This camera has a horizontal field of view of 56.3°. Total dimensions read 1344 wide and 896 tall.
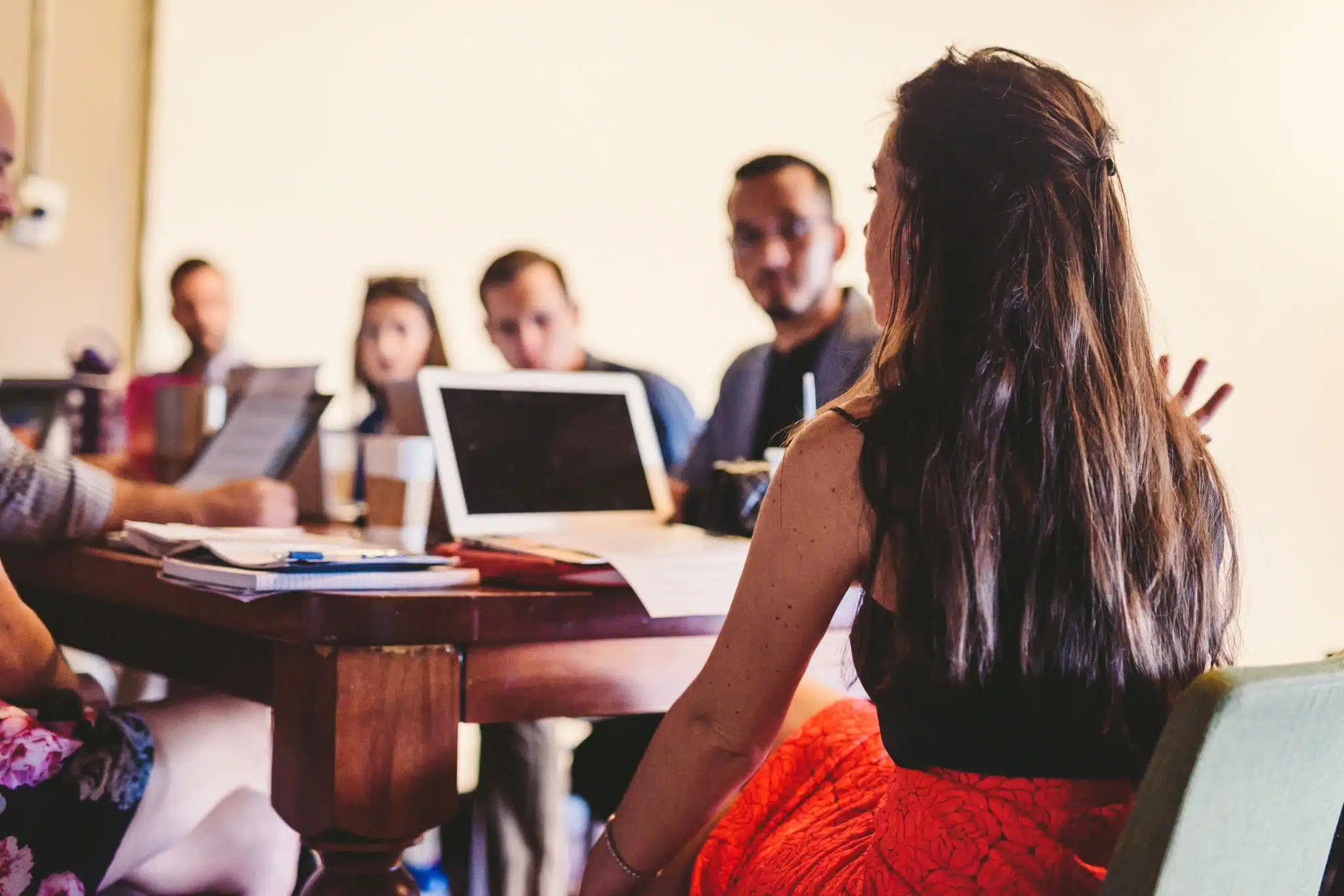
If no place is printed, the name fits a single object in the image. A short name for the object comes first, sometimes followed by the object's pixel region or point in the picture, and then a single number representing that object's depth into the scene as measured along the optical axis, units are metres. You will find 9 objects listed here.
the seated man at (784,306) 2.23
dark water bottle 2.44
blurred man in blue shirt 2.74
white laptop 1.52
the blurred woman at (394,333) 3.03
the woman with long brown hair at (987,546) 0.88
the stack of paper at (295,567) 1.05
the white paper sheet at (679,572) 1.16
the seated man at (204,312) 3.56
